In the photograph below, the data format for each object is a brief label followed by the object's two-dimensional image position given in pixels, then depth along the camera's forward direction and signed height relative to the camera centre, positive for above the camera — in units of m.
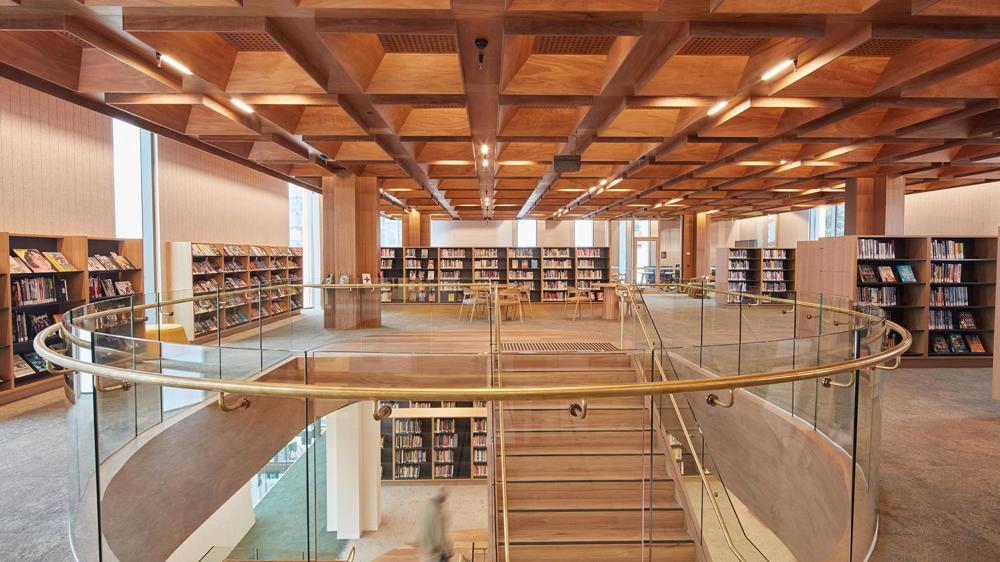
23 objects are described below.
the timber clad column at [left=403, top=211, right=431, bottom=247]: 15.74 +0.98
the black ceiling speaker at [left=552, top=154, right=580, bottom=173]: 6.91 +1.38
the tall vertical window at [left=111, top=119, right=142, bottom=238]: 7.31 +1.21
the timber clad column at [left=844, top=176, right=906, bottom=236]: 8.59 +0.99
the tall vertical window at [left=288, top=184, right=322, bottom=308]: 13.77 +0.94
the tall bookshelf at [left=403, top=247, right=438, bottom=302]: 14.12 -0.11
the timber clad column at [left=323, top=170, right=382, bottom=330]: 7.73 +0.28
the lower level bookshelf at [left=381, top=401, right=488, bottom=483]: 6.02 -2.59
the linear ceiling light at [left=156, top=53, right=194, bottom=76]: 3.73 +1.52
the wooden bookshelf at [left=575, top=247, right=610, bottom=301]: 14.18 -0.18
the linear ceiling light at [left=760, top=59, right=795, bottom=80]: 3.82 +1.53
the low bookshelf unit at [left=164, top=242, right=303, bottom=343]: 5.87 -0.41
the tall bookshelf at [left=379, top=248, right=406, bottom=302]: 14.13 -0.08
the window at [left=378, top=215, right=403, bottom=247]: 19.75 +1.11
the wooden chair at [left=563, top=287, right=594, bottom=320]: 10.78 -0.96
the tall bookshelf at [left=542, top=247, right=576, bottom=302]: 14.20 -0.42
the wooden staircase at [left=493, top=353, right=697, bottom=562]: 4.12 -2.28
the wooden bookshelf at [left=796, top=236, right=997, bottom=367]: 7.23 -0.38
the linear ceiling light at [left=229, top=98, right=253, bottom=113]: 4.60 +1.53
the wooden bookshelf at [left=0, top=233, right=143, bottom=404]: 5.02 -0.52
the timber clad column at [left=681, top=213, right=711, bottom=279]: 16.38 +0.57
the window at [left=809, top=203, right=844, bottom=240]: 17.08 +1.41
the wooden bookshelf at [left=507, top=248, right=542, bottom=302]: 14.22 -0.25
